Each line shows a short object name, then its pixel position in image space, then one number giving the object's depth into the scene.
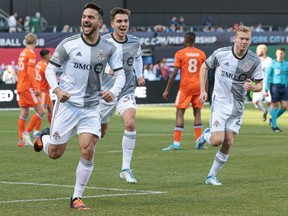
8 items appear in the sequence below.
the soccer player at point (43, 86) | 23.06
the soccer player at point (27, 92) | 21.33
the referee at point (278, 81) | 25.86
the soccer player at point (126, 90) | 14.69
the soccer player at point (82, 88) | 11.30
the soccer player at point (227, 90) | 13.64
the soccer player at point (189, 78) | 20.70
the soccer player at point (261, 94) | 29.00
